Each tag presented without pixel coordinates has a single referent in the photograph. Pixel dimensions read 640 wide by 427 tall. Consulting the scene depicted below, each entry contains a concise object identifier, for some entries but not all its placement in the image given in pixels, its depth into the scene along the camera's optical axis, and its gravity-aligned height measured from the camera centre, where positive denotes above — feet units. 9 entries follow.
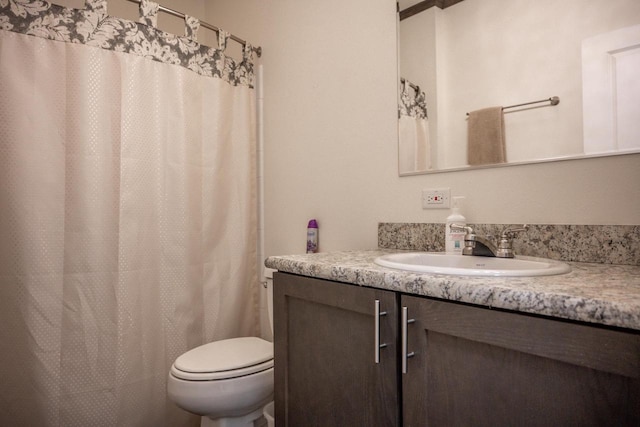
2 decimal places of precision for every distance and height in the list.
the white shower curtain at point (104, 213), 4.35 +0.07
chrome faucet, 3.41 -0.29
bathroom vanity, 1.80 -0.82
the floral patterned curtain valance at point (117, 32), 4.36 +2.43
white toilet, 4.22 -1.95
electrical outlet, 4.12 +0.18
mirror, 3.17 +1.31
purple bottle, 5.50 -0.33
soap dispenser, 3.75 -0.21
